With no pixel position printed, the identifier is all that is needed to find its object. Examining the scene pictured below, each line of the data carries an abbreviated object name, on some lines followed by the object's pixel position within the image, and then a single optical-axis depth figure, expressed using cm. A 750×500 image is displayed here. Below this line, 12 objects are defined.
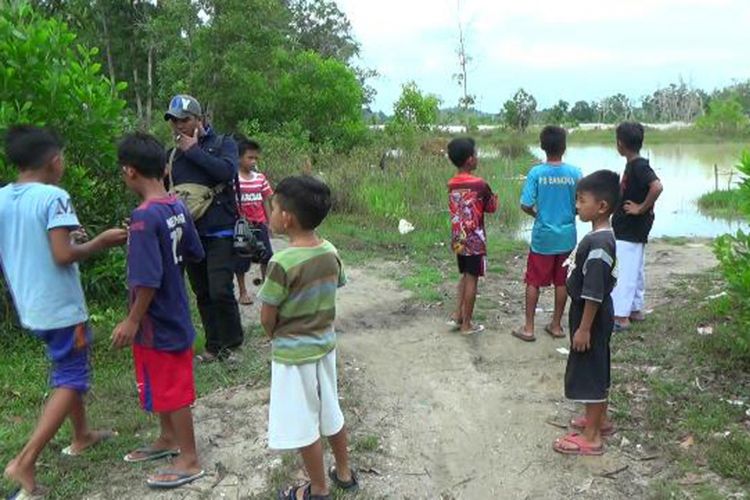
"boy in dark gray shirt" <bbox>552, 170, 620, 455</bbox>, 343
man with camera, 420
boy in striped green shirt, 281
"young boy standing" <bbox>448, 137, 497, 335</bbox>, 501
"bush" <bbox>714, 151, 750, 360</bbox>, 419
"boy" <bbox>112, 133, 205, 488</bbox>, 299
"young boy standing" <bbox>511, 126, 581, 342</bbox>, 494
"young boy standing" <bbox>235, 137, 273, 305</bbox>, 586
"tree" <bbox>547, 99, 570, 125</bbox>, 5582
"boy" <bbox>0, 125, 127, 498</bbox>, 307
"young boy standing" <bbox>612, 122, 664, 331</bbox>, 518
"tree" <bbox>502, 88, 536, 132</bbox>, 4178
